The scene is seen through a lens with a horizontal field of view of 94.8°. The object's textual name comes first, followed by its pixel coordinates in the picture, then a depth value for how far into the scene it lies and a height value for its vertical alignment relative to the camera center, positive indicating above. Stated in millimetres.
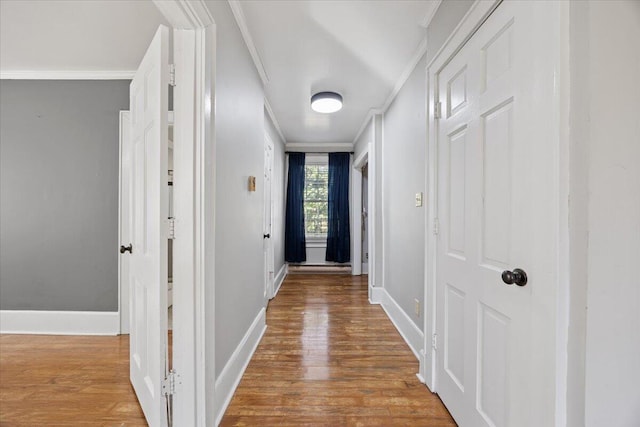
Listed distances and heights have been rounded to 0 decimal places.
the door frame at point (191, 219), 1377 -39
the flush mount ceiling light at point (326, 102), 3041 +1152
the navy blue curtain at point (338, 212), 5566 -15
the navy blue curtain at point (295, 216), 5559 -105
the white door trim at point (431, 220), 1787 -53
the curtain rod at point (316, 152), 5477 +1111
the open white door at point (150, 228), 1344 -89
